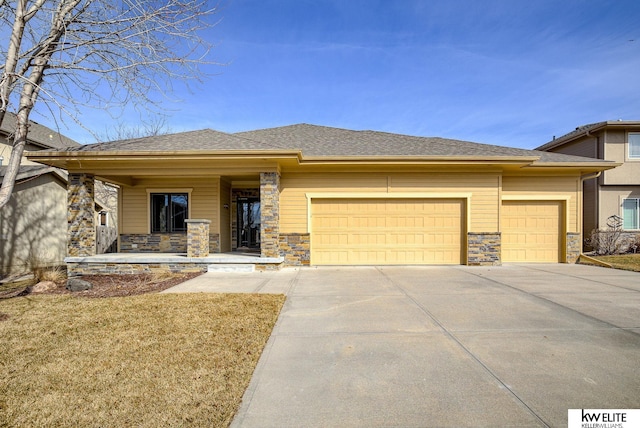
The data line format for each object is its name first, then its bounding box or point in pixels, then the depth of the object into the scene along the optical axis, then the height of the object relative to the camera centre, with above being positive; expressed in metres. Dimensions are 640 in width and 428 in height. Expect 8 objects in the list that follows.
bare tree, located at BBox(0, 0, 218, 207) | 5.26 +3.05
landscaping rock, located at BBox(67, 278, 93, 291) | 7.13 -1.65
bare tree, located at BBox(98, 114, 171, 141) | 23.08 +6.00
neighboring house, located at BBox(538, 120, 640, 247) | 13.34 +1.54
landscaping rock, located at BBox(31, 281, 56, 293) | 7.12 -1.73
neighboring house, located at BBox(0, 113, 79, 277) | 10.46 -0.26
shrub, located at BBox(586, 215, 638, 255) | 12.56 -1.06
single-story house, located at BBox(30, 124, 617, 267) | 9.16 +0.60
